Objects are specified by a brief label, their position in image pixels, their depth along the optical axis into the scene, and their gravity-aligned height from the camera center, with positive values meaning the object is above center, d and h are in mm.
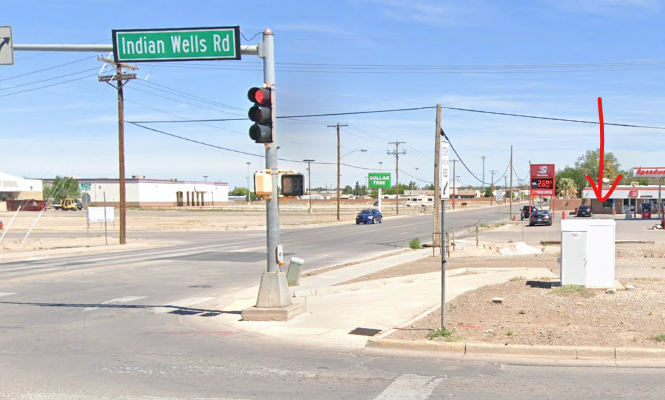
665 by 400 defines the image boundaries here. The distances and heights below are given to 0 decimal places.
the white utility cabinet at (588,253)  13148 -1386
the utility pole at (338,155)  76062 +3294
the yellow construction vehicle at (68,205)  115188 -3573
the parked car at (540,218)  56750 -2953
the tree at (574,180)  129988 +660
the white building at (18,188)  110188 -608
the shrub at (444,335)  9409 -2167
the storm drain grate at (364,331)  10471 -2346
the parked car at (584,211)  69562 -2920
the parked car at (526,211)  69450 -2924
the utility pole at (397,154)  100519 +4722
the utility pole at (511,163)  64812 +1916
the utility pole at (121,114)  35688 +3782
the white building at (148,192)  132875 -1559
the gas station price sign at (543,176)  55531 +627
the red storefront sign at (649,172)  57156 +964
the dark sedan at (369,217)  66188 -3313
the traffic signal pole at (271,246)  12055 -1135
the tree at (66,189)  132475 -984
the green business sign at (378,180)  104750 +567
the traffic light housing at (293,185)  12070 -21
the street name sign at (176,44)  11828 +2499
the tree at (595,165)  129875 +3862
